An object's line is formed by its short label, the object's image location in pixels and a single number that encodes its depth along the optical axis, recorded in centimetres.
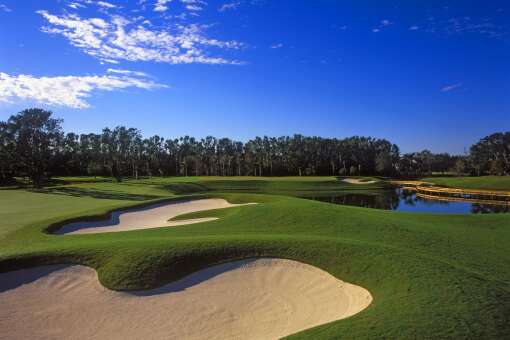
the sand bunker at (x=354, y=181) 7688
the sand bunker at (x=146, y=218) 1880
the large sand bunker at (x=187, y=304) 791
